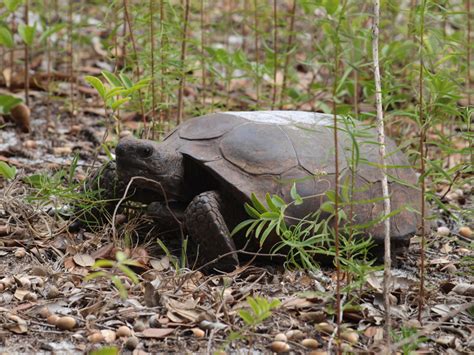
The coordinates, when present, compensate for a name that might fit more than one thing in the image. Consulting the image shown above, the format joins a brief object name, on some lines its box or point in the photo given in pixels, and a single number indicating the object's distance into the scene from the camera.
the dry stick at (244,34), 14.02
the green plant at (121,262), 4.94
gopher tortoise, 7.80
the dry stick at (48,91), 11.85
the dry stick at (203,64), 10.80
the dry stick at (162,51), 9.38
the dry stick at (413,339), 5.35
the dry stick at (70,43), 11.63
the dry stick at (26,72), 11.41
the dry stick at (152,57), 9.21
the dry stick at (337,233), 6.02
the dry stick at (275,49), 10.61
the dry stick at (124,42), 9.19
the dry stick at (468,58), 9.83
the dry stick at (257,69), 11.14
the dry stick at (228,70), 11.23
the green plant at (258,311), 5.68
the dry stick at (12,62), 12.79
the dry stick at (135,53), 9.10
